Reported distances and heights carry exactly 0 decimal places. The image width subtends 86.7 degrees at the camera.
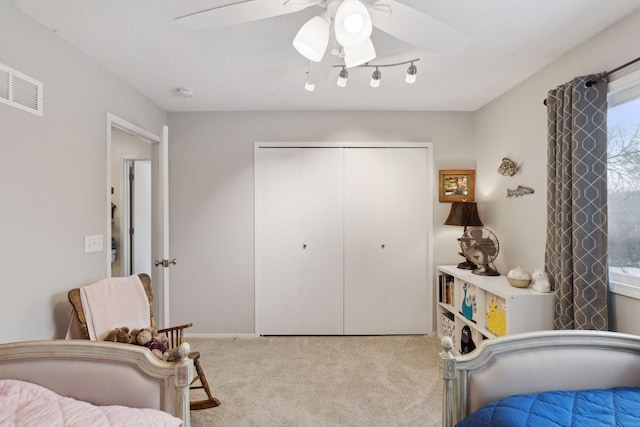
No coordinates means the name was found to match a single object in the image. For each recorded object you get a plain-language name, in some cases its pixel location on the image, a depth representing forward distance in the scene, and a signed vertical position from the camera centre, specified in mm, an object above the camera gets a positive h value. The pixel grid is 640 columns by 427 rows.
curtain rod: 1812 +796
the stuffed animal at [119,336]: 1988 -732
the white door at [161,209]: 2486 +25
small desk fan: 2940 -321
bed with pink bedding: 1268 -645
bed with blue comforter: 1371 -647
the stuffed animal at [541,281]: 2320 -478
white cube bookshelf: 2281 -723
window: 1895 +163
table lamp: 3262 -46
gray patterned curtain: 1976 +21
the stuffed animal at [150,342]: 1995 -784
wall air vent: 1672 +633
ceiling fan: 1177 +732
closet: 3590 -274
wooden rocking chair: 1942 -747
